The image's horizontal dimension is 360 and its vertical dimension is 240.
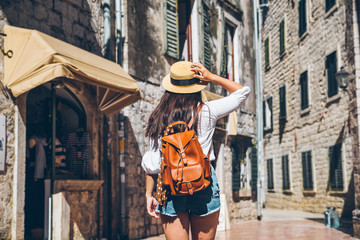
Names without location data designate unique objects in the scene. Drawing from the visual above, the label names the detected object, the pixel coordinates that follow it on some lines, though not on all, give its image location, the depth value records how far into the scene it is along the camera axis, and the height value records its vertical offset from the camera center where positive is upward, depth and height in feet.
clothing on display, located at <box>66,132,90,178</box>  28.84 +1.55
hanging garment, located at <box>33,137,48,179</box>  28.27 +1.26
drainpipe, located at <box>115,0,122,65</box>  33.27 +8.91
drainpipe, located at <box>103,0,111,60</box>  31.96 +8.30
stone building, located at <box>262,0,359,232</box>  54.54 +7.99
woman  9.56 +0.94
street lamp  39.63 +7.03
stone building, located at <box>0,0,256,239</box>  23.49 +4.23
